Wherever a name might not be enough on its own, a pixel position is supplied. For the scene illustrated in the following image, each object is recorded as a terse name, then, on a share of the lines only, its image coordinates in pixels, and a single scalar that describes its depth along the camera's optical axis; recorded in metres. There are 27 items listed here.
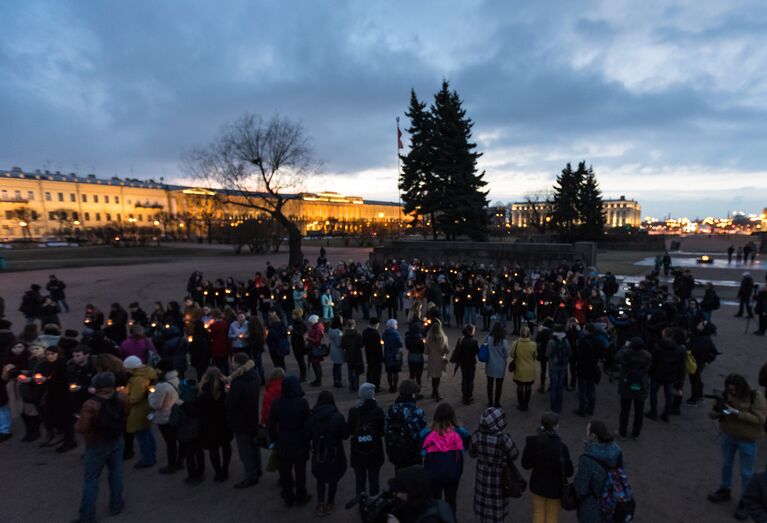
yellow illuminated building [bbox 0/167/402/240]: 80.38
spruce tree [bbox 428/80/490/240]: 31.48
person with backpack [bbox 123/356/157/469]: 5.44
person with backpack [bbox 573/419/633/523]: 3.41
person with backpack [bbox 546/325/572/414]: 6.98
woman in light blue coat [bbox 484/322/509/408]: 7.23
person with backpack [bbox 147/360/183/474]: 5.27
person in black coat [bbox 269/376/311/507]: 4.50
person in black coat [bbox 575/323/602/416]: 6.73
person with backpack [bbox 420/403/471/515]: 3.90
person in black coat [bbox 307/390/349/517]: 4.30
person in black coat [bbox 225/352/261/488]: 4.96
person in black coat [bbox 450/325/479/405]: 7.22
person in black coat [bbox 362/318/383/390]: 7.79
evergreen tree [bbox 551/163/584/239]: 43.12
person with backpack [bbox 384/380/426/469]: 4.18
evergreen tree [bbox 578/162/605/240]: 42.94
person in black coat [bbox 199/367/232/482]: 5.04
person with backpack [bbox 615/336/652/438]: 5.89
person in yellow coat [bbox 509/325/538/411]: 7.07
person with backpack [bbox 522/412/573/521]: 3.63
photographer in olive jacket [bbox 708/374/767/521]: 4.41
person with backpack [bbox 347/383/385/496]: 4.36
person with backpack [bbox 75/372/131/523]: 4.36
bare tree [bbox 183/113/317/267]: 26.08
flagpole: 70.95
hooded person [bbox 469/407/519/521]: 3.84
